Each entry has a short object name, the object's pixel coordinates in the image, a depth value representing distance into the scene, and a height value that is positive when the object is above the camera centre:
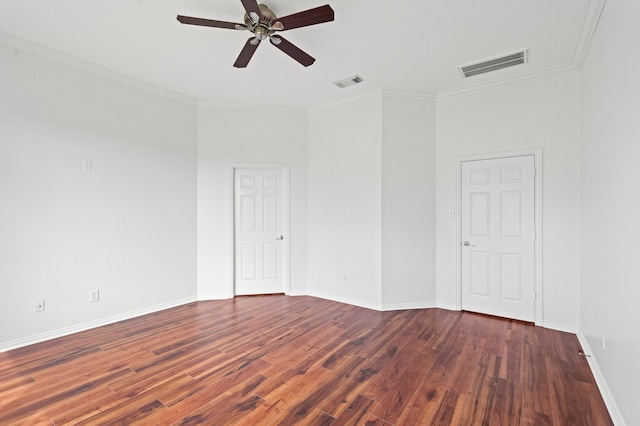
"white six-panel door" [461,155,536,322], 3.80 -0.29
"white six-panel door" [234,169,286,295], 4.96 -0.29
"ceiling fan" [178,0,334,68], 2.31 +1.51
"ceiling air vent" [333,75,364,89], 3.96 +1.74
